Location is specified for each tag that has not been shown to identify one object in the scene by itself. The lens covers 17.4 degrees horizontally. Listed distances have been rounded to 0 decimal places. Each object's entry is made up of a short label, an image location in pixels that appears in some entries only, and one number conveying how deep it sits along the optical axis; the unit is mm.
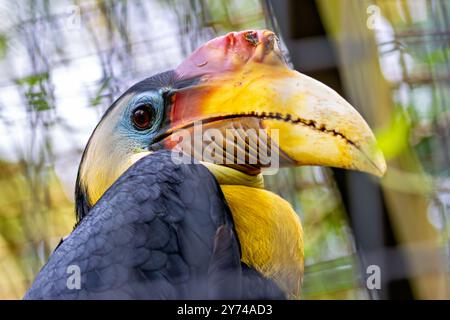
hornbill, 929
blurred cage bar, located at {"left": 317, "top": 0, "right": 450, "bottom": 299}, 1065
